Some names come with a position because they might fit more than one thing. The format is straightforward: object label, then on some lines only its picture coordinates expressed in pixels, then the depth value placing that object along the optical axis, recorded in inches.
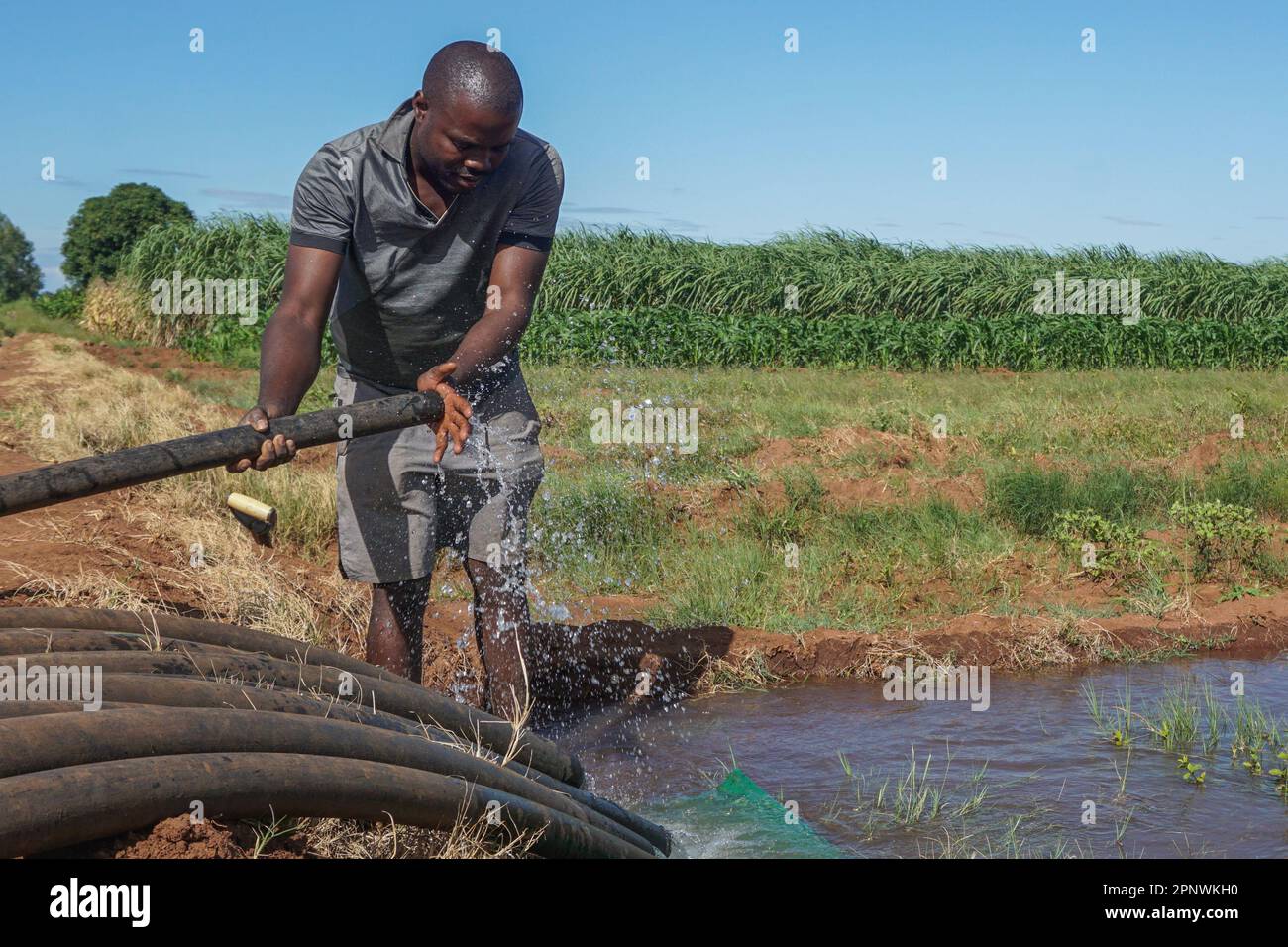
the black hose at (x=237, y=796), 71.5
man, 130.8
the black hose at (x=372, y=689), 104.7
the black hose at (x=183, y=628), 116.2
